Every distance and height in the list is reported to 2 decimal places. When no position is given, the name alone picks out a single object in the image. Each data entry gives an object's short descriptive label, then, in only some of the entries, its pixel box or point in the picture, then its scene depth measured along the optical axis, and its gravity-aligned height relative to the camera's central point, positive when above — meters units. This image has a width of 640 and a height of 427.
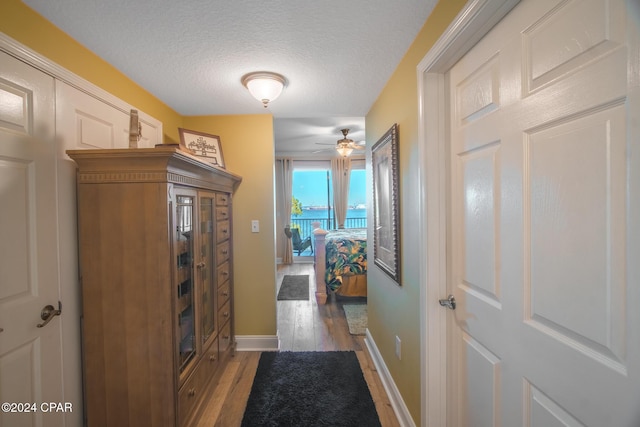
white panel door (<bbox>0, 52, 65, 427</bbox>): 1.12 -0.15
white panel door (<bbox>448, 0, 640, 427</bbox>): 0.59 -0.02
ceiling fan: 4.49 +1.16
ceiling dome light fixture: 1.82 +0.91
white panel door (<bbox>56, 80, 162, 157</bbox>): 1.38 +0.56
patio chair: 6.36 -0.72
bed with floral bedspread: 3.74 -0.78
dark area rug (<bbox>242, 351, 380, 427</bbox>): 1.74 -1.36
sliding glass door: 6.75 +0.32
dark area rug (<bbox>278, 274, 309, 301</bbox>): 4.16 -1.33
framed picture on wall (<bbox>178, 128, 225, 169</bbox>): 2.30 +0.63
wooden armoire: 1.38 -0.38
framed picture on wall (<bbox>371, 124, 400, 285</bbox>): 1.76 +0.05
